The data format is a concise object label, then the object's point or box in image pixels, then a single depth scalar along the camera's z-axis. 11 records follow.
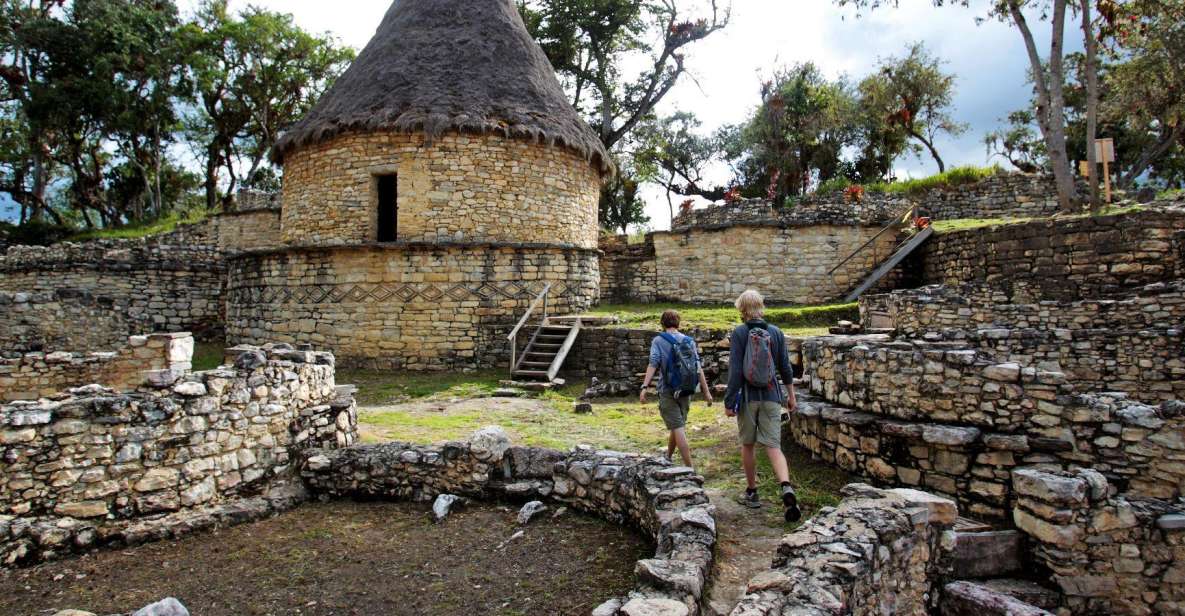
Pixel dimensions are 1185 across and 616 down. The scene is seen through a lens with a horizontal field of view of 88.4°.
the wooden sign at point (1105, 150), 14.34
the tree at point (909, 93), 25.89
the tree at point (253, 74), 26.11
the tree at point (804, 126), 26.33
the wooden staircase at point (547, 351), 11.61
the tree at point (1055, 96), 14.79
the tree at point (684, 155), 35.59
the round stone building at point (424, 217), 13.15
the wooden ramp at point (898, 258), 15.05
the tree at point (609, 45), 24.67
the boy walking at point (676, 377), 5.47
